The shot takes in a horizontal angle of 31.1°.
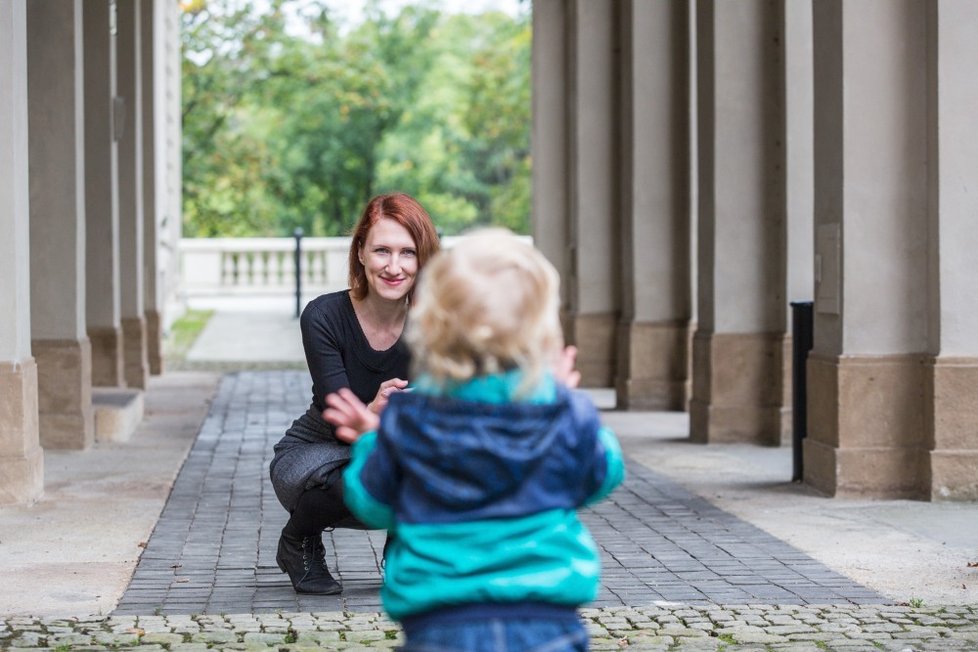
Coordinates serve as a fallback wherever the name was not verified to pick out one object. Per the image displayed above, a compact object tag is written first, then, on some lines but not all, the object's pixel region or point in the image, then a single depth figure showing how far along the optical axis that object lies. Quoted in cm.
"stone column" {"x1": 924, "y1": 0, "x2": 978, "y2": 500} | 934
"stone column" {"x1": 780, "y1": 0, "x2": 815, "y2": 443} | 1241
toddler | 307
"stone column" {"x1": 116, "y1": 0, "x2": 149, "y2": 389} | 1805
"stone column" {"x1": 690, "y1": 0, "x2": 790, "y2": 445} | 1281
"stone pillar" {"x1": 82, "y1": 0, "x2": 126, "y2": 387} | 1566
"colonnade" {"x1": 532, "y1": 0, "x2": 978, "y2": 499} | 940
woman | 559
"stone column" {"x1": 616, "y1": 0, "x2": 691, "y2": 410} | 1572
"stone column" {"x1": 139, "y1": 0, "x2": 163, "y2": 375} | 2008
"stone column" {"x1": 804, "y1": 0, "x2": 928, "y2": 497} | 955
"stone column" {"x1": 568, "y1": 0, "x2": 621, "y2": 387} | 1839
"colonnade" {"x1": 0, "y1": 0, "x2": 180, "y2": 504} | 938
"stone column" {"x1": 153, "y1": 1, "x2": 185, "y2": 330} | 2528
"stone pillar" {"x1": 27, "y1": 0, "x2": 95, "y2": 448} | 1217
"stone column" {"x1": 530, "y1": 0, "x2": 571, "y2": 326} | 2153
